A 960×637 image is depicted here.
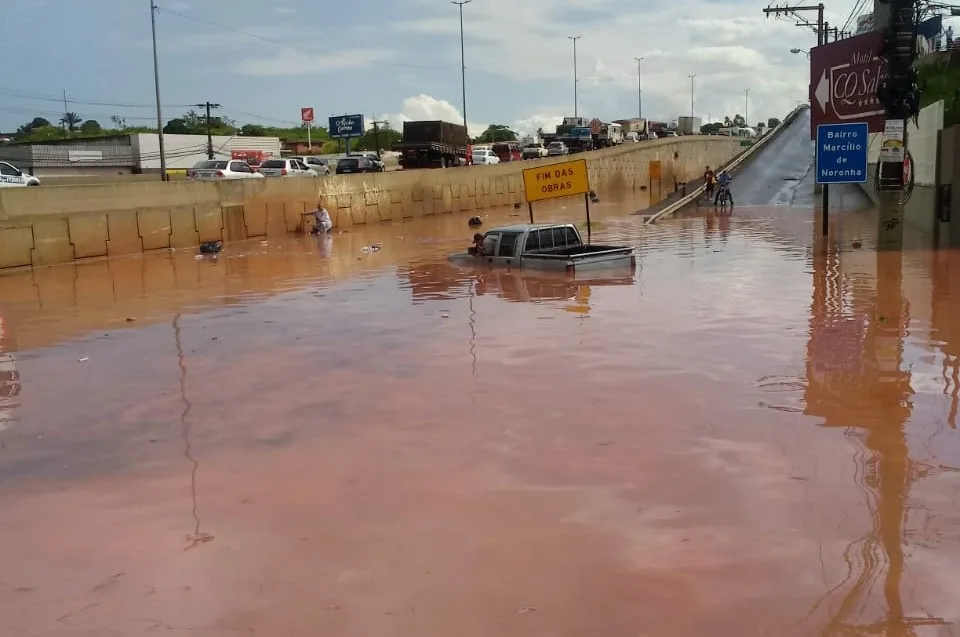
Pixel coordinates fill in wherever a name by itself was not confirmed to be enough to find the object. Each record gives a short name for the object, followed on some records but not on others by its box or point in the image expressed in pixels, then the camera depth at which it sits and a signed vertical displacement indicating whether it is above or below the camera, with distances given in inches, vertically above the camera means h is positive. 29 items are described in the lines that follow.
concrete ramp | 1857.8 +96.7
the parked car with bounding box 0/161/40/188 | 1283.2 +88.6
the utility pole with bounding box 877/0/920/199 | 765.9 +122.2
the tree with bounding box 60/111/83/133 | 4402.1 +574.4
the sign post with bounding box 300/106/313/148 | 3952.5 +513.7
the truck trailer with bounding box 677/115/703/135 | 3907.5 +420.9
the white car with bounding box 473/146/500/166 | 2466.8 +192.6
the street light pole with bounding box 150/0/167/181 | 1881.2 +346.3
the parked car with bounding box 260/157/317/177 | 1780.3 +125.4
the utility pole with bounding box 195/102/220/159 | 2822.3 +283.0
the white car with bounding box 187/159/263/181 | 1561.9 +110.8
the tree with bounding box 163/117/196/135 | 4273.9 +538.0
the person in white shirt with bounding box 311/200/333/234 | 1529.3 +14.8
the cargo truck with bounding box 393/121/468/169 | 2069.4 +192.4
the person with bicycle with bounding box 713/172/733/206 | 1774.1 +62.1
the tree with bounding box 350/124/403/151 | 4392.2 +451.7
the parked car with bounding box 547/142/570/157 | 2712.1 +232.1
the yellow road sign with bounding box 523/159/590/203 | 968.3 +47.9
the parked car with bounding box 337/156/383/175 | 1939.0 +138.3
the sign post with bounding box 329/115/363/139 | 3604.8 +422.4
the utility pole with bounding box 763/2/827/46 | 2279.8 +540.8
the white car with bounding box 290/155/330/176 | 2036.2 +160.4
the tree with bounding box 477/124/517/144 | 5726.4 +598.4
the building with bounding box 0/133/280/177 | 2645.2 +260.8
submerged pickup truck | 807.1 -25.2
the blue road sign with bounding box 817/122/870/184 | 964.6 +70.1
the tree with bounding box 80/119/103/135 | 4554.1 +578.5
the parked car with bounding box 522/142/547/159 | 2701.0 +226.5
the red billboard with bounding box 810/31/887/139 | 1250.0 +198.0
